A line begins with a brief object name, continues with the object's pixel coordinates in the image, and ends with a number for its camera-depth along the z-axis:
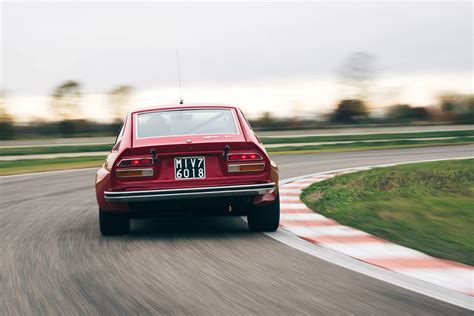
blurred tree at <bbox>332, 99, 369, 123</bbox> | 47.09
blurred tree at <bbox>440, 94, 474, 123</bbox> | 45.53
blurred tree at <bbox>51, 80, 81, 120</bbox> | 51.69
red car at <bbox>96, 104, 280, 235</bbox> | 6.44
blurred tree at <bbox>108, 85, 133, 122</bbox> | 56.34
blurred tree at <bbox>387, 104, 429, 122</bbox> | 46.53
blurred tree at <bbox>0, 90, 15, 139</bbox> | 35.09
